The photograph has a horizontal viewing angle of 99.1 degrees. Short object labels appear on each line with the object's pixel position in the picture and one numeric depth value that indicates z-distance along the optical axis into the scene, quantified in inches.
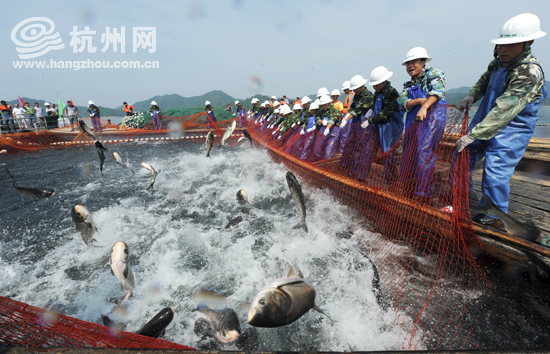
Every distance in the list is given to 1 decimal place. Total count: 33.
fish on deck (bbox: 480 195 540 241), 117.5
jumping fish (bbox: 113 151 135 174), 262.8
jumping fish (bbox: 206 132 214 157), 316.1
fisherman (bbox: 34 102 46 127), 753.2
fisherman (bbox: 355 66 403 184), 207.8
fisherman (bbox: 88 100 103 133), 662.5
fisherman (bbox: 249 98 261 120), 768.5
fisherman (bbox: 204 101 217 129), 793.4
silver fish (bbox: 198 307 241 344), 102.7
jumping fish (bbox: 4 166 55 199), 209.5
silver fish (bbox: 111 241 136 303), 117.9
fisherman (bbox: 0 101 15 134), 626.5
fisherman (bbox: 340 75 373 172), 241.6
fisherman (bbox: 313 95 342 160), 302.8
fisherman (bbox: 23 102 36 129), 723.5
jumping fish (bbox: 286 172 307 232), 164.6
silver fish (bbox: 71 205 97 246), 148.5
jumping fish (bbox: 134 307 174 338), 91.3
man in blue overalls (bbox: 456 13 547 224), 113.0
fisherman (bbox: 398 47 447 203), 159.2
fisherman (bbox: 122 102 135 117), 868.6
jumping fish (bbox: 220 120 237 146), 369.7
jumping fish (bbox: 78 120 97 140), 299.0
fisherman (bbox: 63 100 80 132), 778.2
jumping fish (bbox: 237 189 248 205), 219.9
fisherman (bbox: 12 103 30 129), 705.5
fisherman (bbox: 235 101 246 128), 847.1
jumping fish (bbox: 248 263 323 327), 74.0
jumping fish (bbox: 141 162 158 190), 254.4
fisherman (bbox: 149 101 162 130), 772.6
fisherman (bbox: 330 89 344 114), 412.9
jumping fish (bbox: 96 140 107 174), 260.9
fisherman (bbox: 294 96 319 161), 324.4
